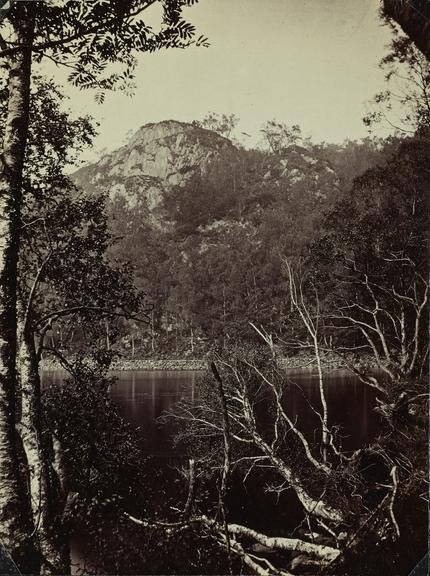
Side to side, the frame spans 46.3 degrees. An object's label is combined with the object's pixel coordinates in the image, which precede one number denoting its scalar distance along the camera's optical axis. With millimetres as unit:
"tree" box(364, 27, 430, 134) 3111
